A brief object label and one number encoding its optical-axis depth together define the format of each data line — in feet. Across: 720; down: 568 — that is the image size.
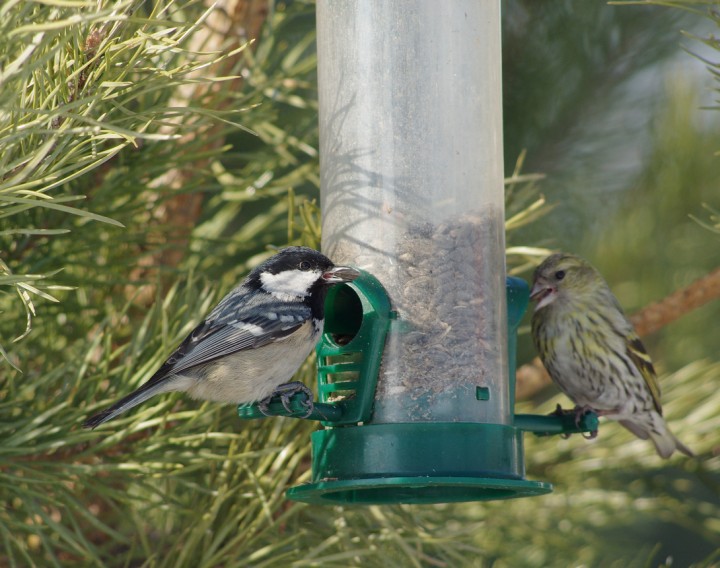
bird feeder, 18.95
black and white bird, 18.98
